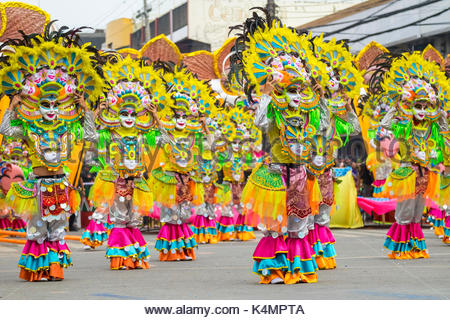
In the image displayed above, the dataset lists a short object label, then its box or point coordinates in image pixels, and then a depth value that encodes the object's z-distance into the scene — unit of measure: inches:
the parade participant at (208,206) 647.1
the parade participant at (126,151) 429.1
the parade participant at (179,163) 486.0
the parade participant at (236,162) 676.7
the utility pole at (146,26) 1603.1
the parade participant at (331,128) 398.6
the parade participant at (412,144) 442.9
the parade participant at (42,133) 362.3
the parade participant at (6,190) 652.1
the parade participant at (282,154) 329.4
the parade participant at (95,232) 590.6
